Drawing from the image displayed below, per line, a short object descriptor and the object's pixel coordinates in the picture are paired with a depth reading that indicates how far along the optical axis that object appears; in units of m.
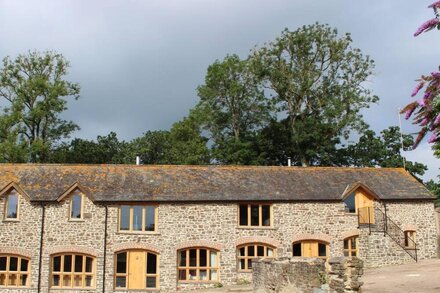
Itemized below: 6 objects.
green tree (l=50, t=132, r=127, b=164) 46.31
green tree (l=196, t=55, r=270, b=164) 49.09
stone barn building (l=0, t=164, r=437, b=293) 26.03
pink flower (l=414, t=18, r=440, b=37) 6.87
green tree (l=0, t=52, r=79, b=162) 42.47
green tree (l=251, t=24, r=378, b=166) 44.69
